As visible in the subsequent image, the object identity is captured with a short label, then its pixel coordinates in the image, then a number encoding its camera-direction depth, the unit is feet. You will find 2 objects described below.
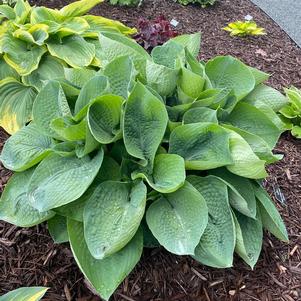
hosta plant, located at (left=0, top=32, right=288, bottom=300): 4.05
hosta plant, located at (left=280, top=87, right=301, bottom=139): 7.54
